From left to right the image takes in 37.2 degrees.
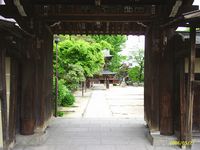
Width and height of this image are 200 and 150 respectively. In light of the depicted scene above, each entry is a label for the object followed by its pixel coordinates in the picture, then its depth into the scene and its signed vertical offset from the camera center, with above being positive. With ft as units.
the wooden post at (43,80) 23.49 -0.83
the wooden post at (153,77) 23.24 -0.60
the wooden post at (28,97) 23.08 -2.18
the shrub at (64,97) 49.83 -5.01
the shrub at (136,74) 157.48 -2.22
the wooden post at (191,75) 18.81 -0.32
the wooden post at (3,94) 17.19 -1.42
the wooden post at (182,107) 20.90 -2.60
